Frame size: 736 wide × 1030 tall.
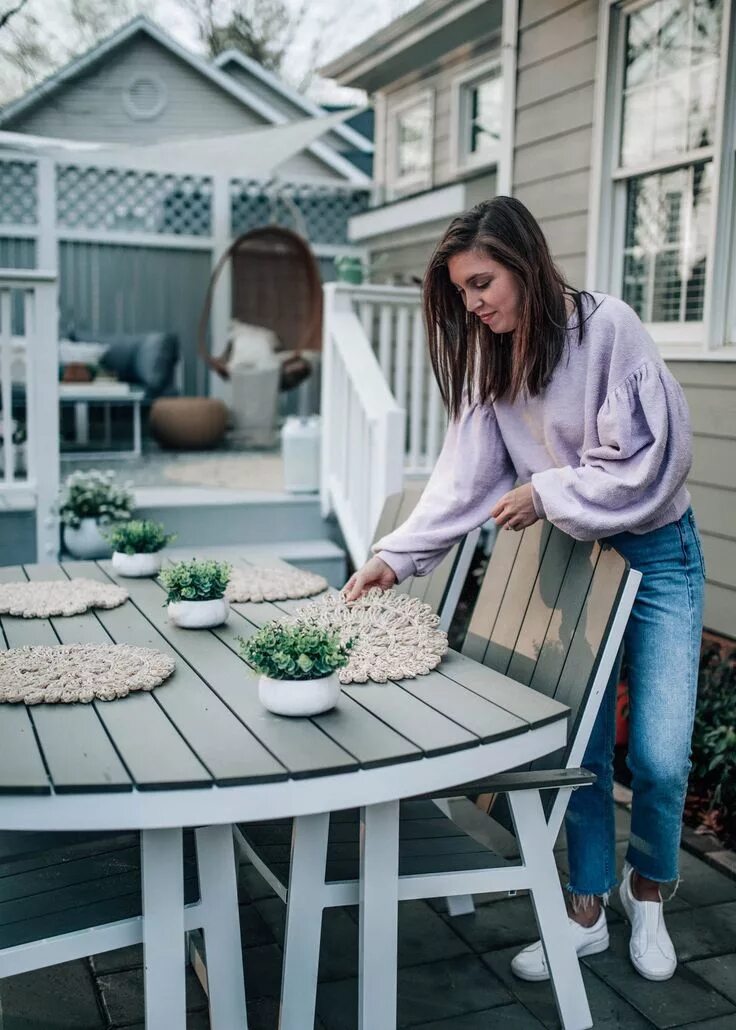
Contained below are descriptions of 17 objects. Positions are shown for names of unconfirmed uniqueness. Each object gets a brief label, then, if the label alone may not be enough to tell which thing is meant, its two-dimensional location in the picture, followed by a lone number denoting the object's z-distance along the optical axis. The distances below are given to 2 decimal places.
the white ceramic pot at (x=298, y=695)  1.66
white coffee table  7.23
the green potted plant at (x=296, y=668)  1.65
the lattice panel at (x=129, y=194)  8.85
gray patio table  1.41
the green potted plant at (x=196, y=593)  2.23
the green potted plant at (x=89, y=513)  4.47
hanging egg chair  8.77
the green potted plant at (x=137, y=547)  2.75
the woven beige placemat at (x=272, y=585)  2.57
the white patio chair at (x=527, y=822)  1.72
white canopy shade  7.91
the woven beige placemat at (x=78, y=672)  1.75
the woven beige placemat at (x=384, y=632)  1.92
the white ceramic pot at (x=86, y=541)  4.47
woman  1.95
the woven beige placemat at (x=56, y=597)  2.37
